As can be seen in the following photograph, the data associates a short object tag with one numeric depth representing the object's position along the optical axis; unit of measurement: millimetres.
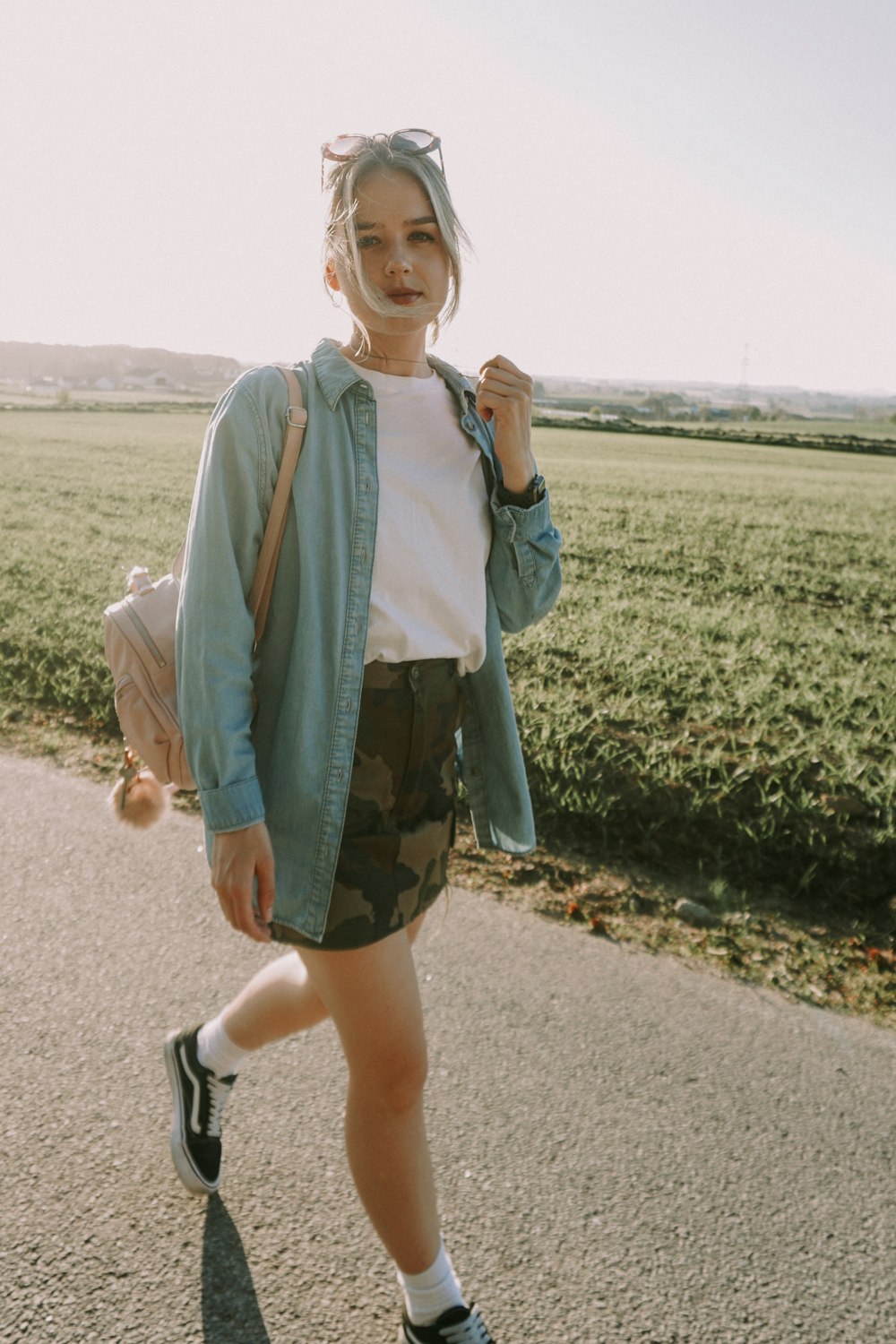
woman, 1717
